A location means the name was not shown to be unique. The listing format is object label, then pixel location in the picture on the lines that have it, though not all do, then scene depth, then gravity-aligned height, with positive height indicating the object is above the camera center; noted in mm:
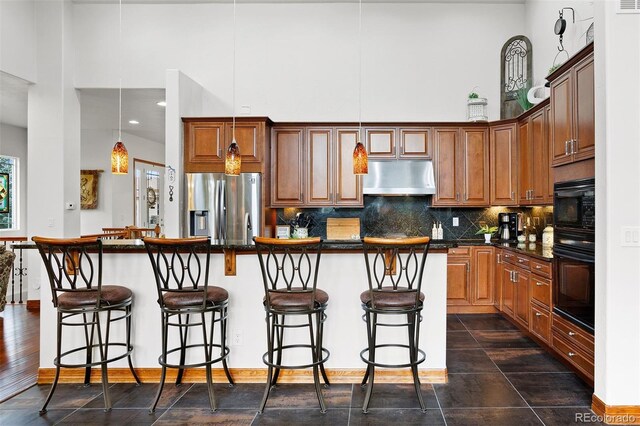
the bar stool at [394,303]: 2492 -583
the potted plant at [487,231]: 5112 -253
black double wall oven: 2764 -293
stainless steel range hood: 5176 +420
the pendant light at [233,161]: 3297 +421
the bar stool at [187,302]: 2596 -590
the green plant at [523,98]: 4914 +1397
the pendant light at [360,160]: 3322 +424
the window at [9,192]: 7695 +392
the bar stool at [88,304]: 2615 -612
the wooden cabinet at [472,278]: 4953 -811
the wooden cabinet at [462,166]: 5203 +584
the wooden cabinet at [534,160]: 4254 +572
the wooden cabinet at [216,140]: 4977 +886
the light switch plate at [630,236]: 2424 -148
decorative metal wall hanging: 5250 +1832
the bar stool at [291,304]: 2500 -590
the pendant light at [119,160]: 3178 +415
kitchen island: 3049 -818
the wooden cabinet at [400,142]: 5234 +897
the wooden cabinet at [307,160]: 5258 +671
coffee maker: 5262 -202
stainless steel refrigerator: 4812 +72
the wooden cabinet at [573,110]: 2840 +775
